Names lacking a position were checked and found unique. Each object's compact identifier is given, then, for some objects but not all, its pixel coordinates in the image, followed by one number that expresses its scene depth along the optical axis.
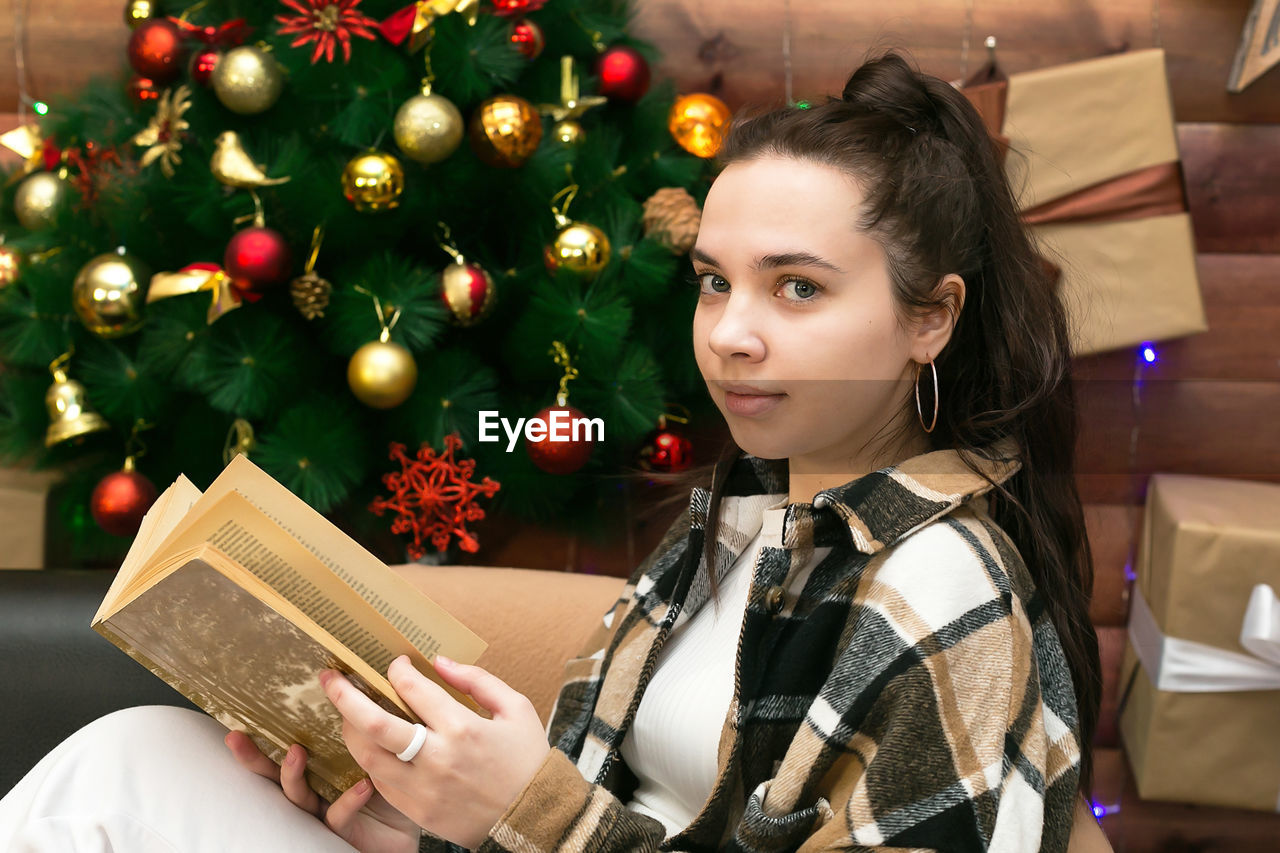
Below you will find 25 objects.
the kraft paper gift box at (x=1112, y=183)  1.30
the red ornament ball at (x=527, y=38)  1.14
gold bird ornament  1.09
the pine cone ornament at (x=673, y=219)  1.16
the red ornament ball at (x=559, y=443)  1.12
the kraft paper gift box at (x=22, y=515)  1.35
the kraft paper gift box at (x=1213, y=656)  1.15
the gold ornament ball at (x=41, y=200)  1.20
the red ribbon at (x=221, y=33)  1.16
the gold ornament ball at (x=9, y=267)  1.21
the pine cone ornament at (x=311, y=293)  1.14
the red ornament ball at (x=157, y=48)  1.16
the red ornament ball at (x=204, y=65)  1.14
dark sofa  0.99
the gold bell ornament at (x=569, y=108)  1.17
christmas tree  1.10
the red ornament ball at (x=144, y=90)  1.23
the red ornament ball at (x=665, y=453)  1.20
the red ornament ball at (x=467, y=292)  1.12
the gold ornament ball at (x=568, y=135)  1.17
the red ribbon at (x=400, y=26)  1.09
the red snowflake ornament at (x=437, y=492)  1.14
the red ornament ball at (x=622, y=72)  1.21
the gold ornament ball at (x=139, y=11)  1.22
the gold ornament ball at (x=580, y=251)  1.11
